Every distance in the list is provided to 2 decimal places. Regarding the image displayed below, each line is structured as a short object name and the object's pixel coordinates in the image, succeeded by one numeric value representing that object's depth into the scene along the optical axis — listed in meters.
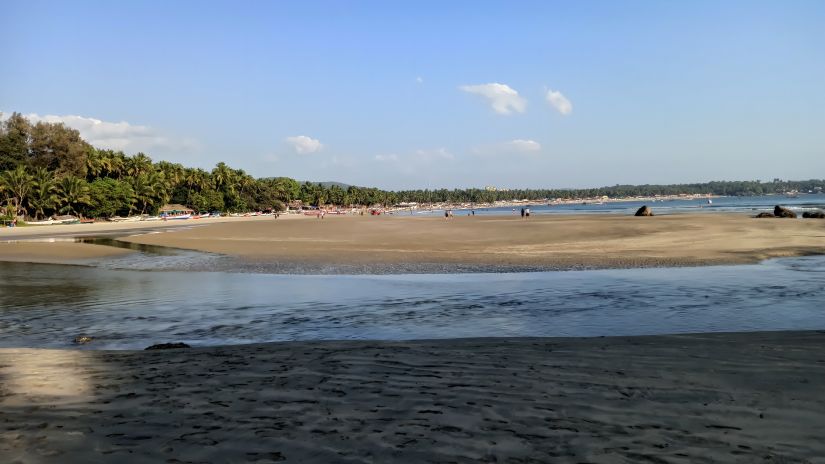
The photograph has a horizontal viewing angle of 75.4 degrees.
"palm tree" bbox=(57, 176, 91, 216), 87.44
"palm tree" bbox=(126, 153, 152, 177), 113.06
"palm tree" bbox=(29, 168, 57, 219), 83.75
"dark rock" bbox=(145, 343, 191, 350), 8.55
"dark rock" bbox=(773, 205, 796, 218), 54.80
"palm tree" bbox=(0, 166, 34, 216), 79.75
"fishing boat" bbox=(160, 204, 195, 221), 115.25
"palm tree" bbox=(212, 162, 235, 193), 140.88
